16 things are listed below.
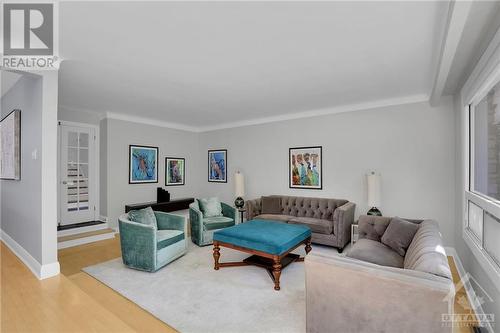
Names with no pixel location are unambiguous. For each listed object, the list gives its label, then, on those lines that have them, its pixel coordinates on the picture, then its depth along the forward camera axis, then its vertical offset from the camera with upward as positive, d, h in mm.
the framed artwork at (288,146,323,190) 5035 -38
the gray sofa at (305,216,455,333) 1454 -842
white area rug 2219 -1420
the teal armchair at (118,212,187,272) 3199 -1093
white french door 4949 -144
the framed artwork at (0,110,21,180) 3346 +314
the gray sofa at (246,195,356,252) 4031 -956
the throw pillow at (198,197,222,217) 4801 -813
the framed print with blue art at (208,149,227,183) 6555 +15
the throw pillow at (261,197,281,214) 5160 -834
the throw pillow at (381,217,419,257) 2783 -815
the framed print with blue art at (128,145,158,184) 5587 +65
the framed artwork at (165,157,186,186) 6301 -116
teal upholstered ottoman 2914 -979
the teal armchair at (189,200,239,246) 4305 -1071
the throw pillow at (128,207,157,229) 3553 -746
